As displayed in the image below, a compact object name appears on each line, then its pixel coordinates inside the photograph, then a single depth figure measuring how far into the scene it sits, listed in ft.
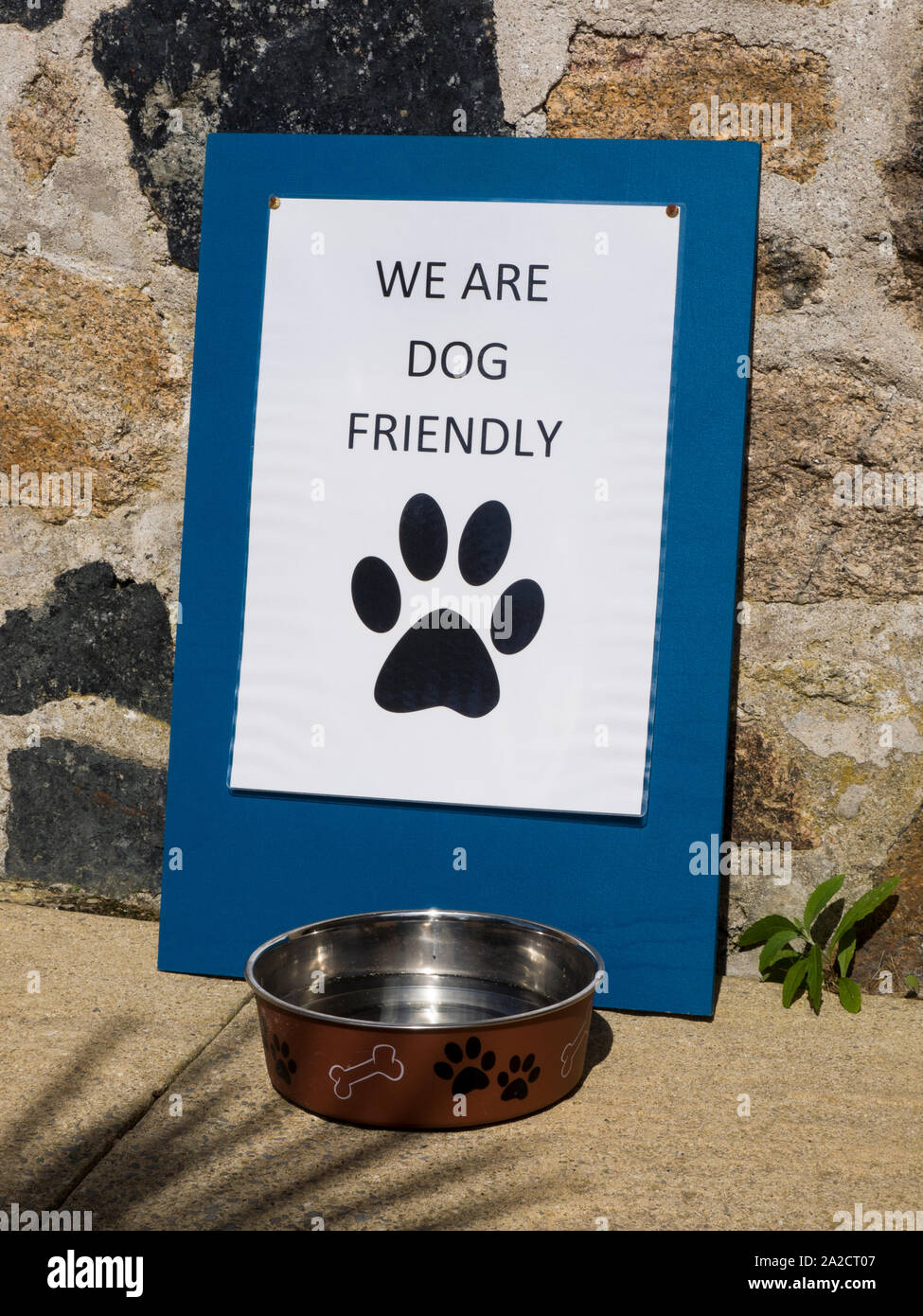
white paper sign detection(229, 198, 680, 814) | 4.52
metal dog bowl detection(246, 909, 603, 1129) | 4.09
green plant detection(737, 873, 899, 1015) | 4.49
